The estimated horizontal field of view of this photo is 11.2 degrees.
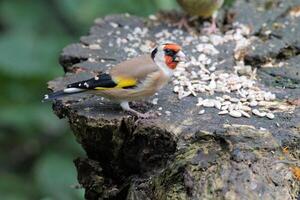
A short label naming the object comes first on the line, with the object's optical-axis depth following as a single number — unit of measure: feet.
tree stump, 20.72
